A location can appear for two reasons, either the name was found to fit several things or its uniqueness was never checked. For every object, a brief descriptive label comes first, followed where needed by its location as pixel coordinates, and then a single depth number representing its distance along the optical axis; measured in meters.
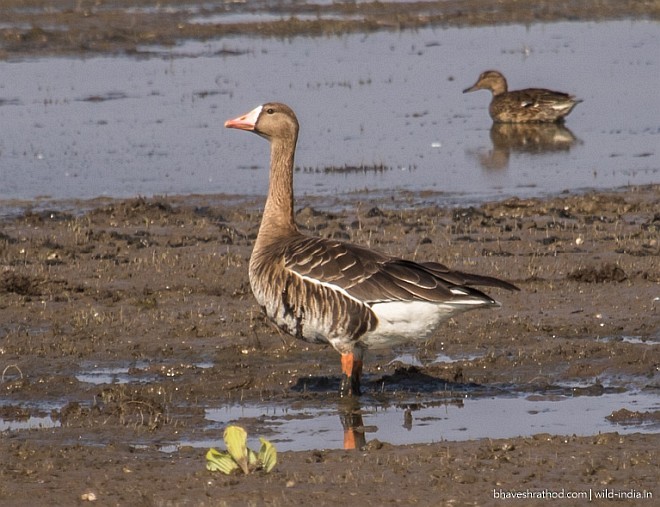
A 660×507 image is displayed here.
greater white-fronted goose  17.42
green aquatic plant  14.30
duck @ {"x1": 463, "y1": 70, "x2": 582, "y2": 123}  46.00
